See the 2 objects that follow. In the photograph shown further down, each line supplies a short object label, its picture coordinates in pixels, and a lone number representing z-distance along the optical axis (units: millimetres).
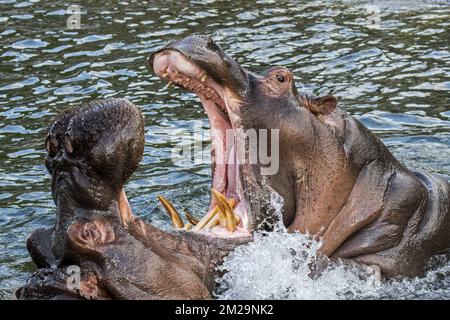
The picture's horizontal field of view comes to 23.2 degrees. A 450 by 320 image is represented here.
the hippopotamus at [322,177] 6453
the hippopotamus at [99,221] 5016
